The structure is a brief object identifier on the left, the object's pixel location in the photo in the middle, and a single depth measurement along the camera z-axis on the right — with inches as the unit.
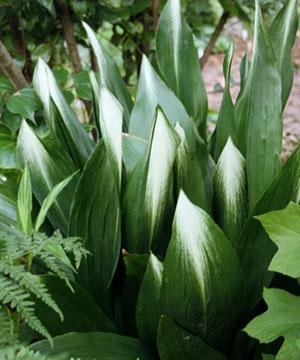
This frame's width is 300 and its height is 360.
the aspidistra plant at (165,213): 46.4
